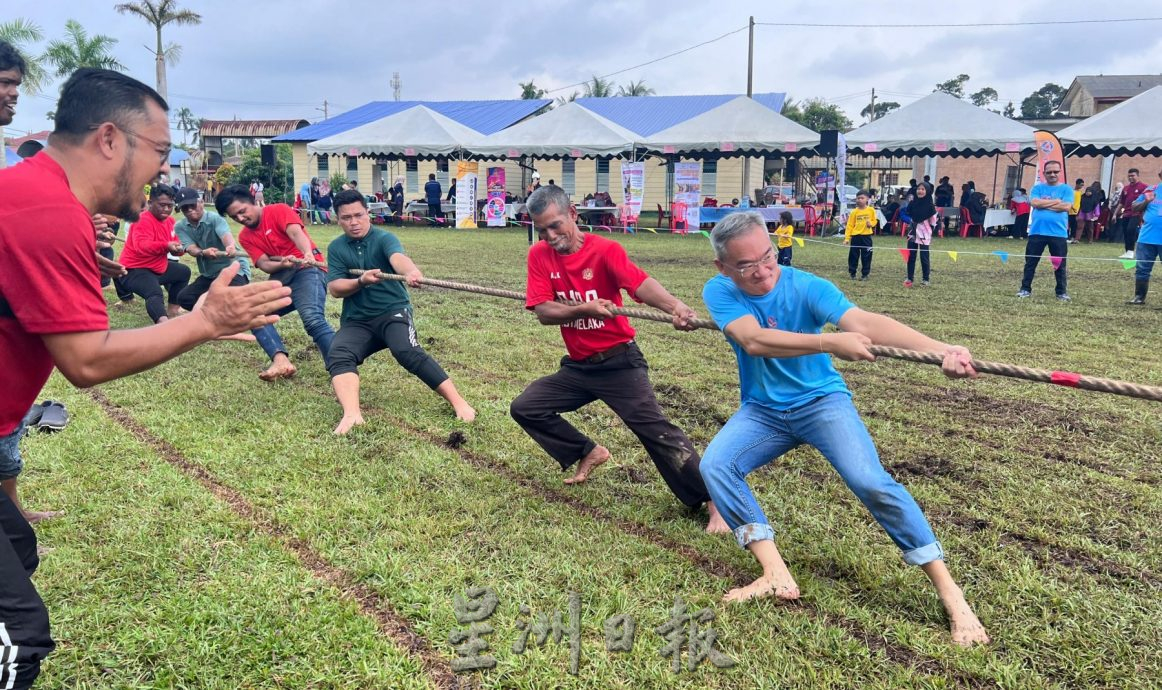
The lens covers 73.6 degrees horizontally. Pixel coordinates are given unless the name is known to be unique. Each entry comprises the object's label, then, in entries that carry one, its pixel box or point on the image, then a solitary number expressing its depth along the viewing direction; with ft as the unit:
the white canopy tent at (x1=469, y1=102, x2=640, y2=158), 69.31
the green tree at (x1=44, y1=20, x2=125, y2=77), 106.32
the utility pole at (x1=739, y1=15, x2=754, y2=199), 116.26
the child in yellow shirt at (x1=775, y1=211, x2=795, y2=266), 44.57
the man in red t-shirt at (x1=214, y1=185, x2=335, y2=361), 20.70
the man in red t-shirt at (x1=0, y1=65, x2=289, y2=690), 6.20
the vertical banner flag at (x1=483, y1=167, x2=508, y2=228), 76.74
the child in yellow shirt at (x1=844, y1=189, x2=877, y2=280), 42.60
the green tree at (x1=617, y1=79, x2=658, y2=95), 171.05
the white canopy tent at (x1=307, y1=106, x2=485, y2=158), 74.08
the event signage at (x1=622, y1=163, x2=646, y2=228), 68.59
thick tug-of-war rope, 8.11
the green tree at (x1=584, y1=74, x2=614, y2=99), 167.53
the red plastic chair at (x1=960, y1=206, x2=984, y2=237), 73.46
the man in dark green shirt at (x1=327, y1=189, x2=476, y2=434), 17.79
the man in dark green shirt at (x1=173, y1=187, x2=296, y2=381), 24.76
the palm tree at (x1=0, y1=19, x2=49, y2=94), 67.41
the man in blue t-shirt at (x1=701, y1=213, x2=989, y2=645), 9.46
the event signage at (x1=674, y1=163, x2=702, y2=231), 69.05
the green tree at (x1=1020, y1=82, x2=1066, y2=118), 229.66
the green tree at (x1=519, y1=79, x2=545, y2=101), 167.02
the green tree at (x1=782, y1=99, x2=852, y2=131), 163.73
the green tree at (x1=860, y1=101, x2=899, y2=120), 223.92
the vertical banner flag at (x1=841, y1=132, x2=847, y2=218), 63.77
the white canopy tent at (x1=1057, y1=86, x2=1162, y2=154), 58.03
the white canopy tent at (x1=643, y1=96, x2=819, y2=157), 65.26
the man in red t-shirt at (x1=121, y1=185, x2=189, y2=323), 26.61
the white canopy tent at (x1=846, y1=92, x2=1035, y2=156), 62.03
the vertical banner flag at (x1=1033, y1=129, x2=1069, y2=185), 47.55
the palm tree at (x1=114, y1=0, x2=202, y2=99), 109.29
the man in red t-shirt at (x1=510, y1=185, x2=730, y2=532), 12.68
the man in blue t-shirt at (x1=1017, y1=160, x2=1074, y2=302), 33.73
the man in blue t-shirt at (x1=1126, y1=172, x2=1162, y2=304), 33.06
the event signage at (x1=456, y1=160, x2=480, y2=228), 74.54
